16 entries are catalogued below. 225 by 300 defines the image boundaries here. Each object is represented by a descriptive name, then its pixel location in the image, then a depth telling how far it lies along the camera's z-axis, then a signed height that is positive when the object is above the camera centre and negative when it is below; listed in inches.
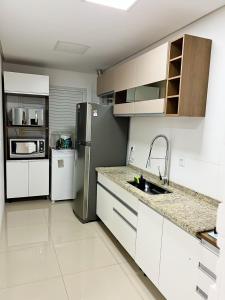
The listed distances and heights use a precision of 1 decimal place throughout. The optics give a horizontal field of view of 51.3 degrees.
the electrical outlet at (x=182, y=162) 96.6 -14.7
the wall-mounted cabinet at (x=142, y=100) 93.9 +11.6
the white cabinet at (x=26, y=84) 152.9 +24.5
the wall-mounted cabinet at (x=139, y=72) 90.4 +24.6
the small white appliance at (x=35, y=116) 162.7 +3.2
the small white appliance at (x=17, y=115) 159.4 +3.4
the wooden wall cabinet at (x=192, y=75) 80.4 +18.3
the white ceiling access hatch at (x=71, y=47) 121.5 +40.3
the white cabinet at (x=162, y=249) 60.0 -39.1
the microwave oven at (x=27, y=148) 159.5 -19.0
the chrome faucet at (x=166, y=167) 106.4 -18.5
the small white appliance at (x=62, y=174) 166.6 -37.3
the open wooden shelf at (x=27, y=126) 162.9 -4.2
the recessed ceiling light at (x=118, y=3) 76.7 +40.0
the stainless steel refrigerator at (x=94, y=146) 132.4 -13.0
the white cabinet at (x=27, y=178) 159.0 -39.8
